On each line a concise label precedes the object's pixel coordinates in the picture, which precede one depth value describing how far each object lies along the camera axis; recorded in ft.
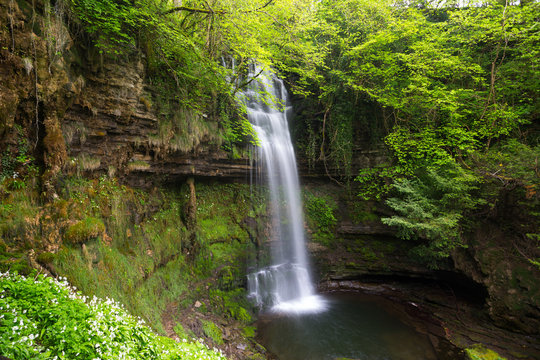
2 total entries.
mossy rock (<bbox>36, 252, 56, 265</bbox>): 13.00
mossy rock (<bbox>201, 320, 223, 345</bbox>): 21.93
